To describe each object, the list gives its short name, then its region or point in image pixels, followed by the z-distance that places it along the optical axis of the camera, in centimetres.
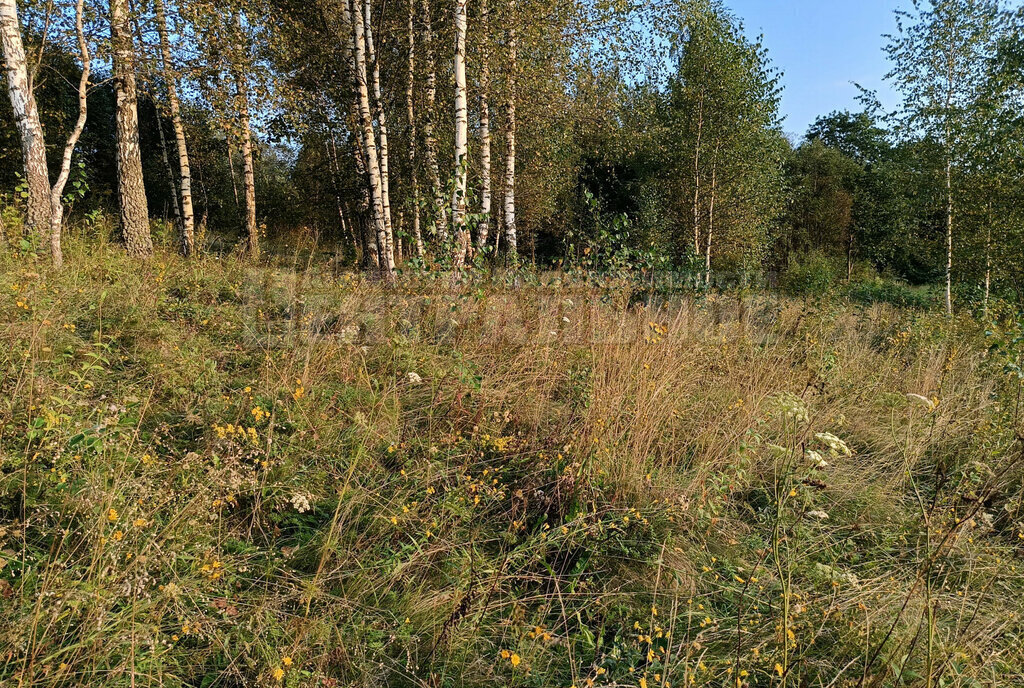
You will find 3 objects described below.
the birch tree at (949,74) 1323
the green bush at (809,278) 1273
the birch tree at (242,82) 764
